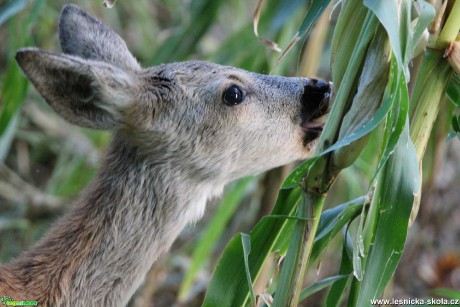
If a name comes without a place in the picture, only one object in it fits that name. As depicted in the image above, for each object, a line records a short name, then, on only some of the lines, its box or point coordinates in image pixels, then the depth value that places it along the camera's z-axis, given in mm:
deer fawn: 6137
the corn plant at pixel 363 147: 4582
